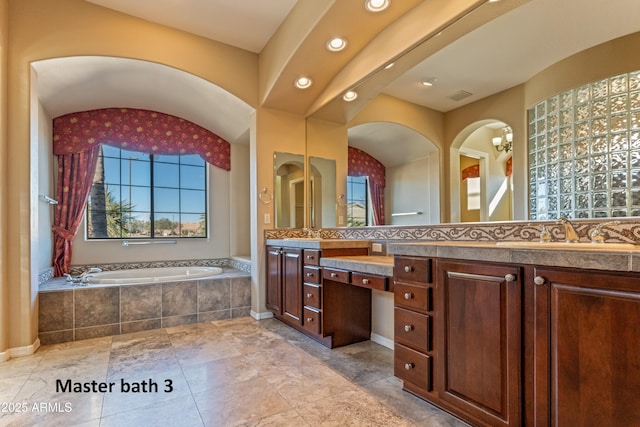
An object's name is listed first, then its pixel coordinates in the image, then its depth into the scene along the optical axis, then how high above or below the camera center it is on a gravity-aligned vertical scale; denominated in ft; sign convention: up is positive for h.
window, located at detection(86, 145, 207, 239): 13.67 +0.92
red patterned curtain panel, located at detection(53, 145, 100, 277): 12.26 +0.66
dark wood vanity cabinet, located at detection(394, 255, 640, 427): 3.57 -1.75
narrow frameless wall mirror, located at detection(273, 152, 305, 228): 12.21 +1.01
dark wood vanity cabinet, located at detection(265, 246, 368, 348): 8.87 -2.53
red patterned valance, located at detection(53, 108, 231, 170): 12.60 +3.57
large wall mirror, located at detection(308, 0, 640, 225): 5.21 +2.60
